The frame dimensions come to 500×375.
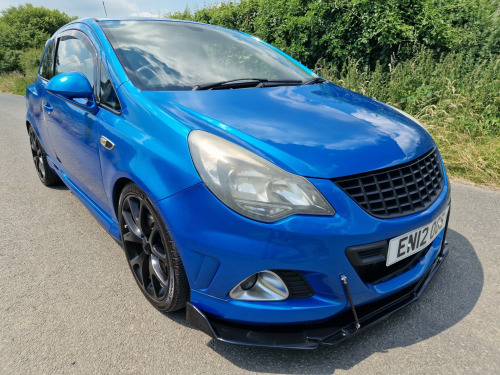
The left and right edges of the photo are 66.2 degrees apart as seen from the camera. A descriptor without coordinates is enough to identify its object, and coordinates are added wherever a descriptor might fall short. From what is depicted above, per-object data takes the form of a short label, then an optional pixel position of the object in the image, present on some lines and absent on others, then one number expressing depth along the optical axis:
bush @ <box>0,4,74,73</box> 31.34
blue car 1.55
